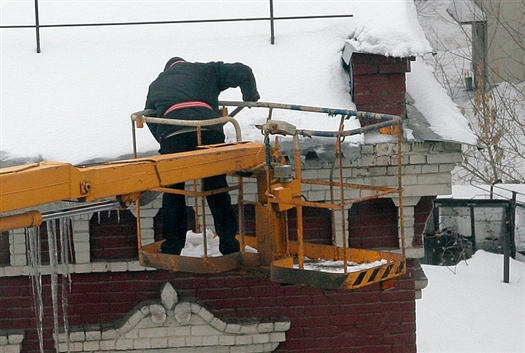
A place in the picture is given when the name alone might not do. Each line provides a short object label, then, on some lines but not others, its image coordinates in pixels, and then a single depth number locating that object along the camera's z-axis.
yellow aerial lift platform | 10.13
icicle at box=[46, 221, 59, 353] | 14.35
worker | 13.47
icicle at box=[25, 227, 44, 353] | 14.97
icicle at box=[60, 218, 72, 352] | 15.27
